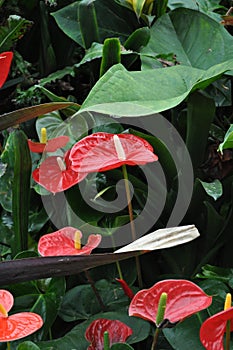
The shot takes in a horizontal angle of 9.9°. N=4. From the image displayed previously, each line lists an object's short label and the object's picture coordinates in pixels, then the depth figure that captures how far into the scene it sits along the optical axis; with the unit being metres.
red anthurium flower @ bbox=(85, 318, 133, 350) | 1.97
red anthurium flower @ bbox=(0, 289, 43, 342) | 1.85
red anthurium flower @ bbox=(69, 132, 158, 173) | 1.97
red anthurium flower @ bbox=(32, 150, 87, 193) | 2.06
